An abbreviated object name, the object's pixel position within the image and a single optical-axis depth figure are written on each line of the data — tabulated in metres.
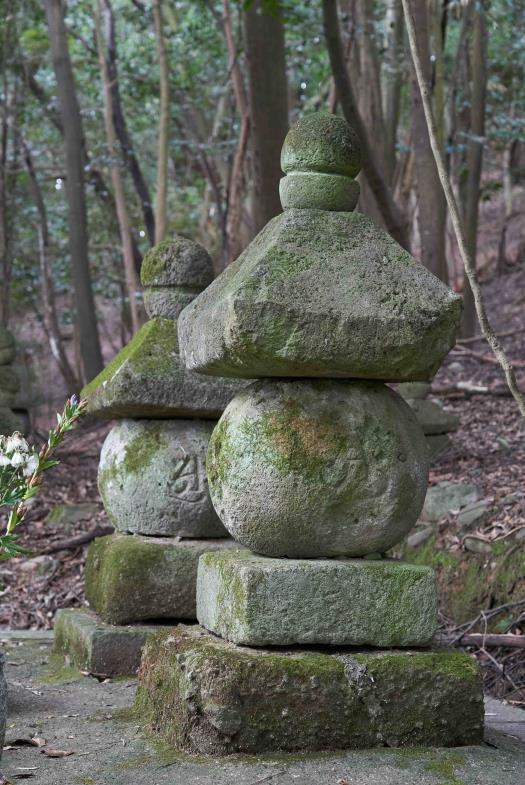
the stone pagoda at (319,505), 3.51
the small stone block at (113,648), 4.97
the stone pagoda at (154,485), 5.01
